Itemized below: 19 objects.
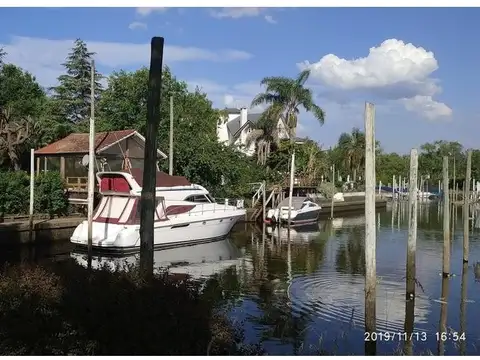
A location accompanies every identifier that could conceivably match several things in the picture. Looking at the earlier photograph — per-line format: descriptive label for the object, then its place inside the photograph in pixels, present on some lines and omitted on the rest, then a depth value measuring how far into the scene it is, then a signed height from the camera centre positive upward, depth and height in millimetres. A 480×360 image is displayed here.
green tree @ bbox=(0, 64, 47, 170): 33438 +5085
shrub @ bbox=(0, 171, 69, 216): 24219 -1032
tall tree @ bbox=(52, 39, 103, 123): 48344 +7998
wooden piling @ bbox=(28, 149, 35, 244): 22344 -1551
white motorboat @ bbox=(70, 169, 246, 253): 21562 -1913
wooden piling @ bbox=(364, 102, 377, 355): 9062 -863
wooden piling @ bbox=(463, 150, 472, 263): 17447 -1145
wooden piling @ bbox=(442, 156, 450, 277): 15964 -1575
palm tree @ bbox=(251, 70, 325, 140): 47812 +7117
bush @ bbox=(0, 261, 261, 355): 5699 -1678
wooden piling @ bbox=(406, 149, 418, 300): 13719 -1469
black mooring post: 8062 +254
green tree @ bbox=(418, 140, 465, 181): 88169 +4115
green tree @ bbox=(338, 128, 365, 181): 70188 +3454
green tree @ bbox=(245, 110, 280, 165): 48188 +3712
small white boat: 35812 -2486
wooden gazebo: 30609 +1136
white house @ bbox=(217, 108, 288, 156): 63444 +6228
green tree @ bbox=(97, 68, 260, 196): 35938 +3999
